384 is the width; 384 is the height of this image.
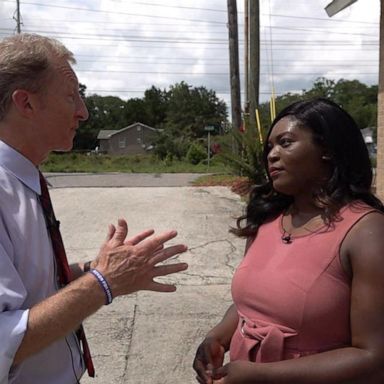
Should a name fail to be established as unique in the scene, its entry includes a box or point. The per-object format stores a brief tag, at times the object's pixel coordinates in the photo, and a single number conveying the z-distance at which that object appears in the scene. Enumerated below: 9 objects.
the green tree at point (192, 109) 81.81
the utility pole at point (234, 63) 21.69
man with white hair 1.52
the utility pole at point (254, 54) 17.09
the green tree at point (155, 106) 93.00
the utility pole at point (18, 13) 37.53
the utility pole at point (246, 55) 18.34
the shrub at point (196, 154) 40.25
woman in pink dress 1.70
